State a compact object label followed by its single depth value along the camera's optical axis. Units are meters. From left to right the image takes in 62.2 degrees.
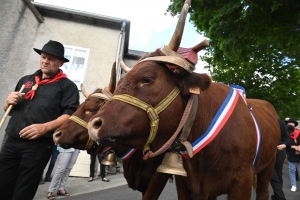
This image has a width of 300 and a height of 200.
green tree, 6.46
